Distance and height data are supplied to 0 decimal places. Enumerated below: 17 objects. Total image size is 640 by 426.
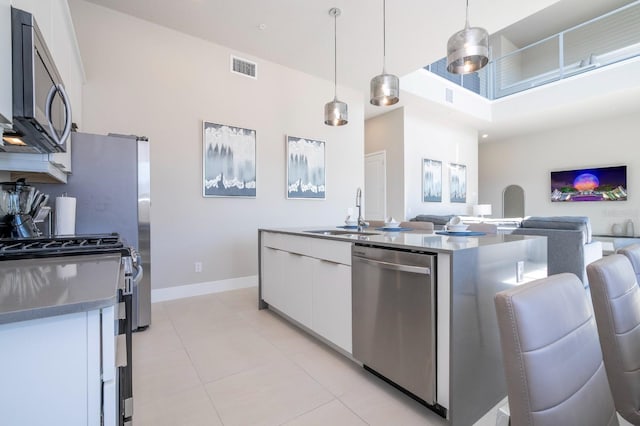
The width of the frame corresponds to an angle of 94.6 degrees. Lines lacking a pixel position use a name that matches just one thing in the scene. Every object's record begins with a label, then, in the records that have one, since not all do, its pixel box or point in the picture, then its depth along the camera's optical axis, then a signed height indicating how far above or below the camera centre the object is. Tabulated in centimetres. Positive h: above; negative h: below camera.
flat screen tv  651 +66
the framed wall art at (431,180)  656 +75
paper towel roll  219 +0
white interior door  661 +65
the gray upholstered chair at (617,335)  95 -40
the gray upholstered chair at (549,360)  61 -33
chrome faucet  306 +8
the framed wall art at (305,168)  465 +73
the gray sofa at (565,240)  341 -32
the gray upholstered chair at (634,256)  128 -19
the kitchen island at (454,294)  142 -48
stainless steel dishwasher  150 -59
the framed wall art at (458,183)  725 +76
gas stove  124 -16
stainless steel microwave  117 +53
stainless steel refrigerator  244 +20
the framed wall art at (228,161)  389 +72
